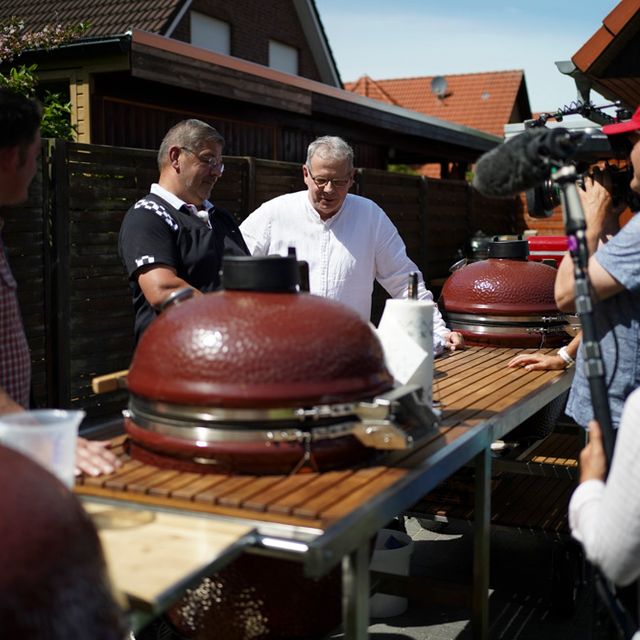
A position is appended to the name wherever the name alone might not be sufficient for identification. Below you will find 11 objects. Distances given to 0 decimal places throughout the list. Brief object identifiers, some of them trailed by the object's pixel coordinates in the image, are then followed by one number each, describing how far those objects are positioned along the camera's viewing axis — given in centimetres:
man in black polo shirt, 325
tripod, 201
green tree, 850
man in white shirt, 427
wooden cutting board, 142
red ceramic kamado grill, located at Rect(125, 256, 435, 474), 187
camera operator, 234
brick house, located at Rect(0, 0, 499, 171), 954
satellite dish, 3170
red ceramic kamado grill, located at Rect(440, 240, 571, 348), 388
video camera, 247
